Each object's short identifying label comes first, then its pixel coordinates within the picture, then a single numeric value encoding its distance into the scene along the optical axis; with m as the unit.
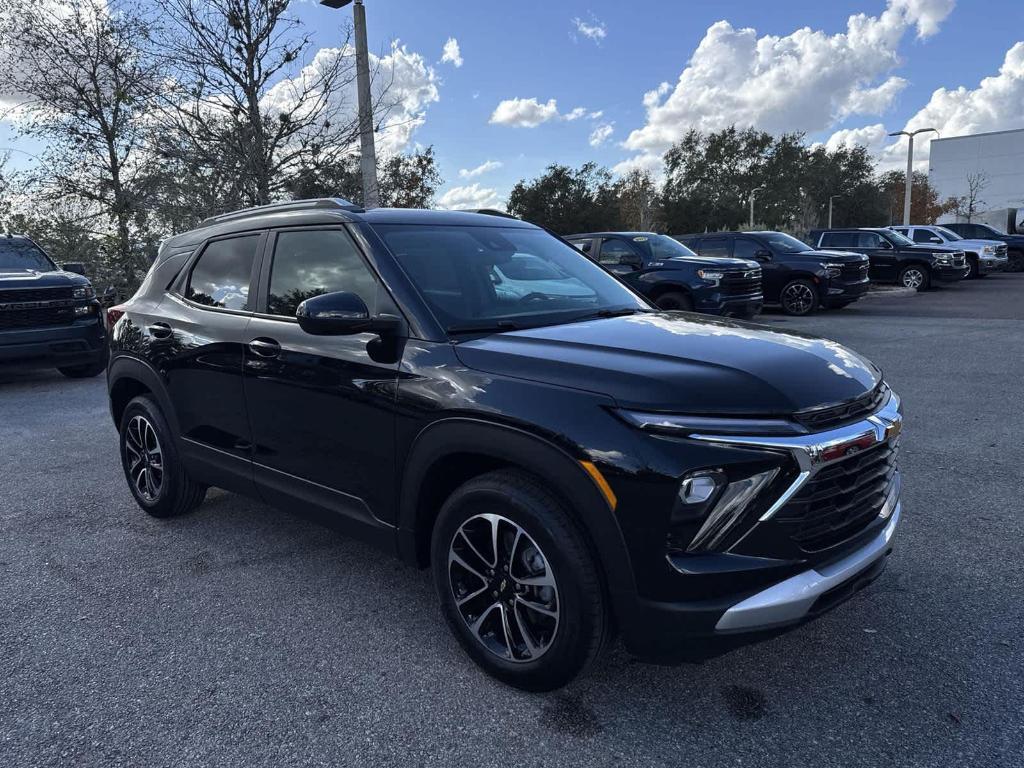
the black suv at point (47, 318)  8.92
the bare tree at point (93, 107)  16.08
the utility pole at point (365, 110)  10.05
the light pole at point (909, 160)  37.03
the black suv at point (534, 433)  2.23
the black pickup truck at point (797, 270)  15.16
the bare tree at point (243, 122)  13.03
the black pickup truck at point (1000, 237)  27.39
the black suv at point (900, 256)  20.47
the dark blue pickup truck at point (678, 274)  11.90
